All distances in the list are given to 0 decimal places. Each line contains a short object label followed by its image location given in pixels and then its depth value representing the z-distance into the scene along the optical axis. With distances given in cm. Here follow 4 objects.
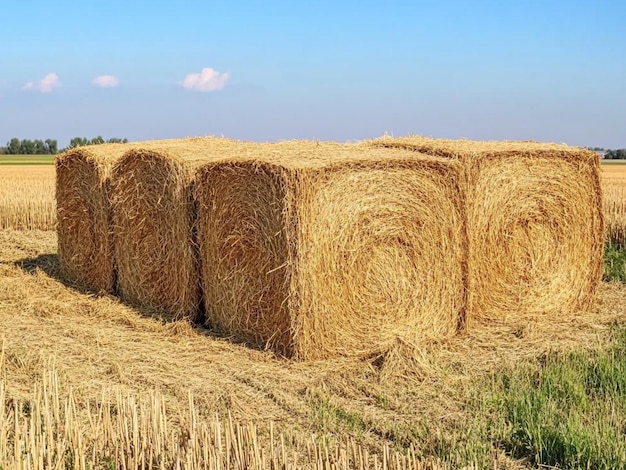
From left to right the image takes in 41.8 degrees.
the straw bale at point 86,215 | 1052
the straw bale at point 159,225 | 888
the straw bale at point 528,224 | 888
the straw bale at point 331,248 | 746
